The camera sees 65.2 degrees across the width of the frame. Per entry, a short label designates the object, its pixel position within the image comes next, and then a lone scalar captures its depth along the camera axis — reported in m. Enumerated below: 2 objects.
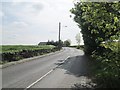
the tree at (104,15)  4.59
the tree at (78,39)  51.69
